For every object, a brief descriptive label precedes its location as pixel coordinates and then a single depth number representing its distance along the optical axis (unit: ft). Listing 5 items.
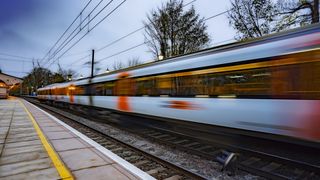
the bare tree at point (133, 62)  198.39
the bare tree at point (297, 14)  46.61
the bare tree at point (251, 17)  57.00
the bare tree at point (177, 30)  81.35
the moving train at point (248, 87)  15.60
